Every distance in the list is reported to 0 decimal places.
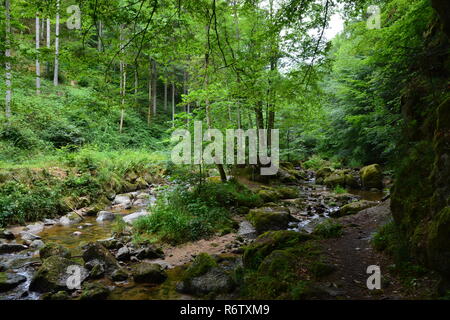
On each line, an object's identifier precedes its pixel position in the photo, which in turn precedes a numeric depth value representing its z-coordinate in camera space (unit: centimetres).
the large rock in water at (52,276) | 501
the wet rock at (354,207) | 942
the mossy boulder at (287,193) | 1298
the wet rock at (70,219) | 958
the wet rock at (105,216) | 1014
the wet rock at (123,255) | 659
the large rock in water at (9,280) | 504
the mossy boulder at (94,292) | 463
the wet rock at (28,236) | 773
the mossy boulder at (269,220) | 859
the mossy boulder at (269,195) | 1200
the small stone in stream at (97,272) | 551
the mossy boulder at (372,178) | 1424
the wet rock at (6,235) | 769
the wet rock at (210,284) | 472
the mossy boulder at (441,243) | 321
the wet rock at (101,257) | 593
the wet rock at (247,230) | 820
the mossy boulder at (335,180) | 1573
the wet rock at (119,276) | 544
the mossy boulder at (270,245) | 554
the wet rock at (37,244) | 728
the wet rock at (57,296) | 459
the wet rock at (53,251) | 640
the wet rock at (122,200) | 1234
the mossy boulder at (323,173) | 1808
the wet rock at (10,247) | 685
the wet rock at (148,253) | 677
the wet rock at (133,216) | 970
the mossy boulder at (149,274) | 537
